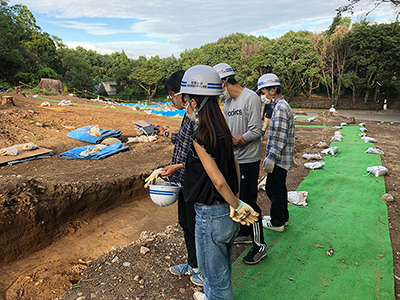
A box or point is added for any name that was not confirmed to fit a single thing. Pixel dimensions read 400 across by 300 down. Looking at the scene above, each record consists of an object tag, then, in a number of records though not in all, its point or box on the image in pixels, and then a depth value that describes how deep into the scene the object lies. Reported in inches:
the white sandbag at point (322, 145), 298.7
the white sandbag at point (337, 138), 326.0
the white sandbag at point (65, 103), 530.7
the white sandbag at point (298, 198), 151.1
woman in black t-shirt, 55.3
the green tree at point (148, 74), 1417.3
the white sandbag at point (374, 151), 246.8
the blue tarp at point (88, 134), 320.5
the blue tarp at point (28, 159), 234.9
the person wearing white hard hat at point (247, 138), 96.2
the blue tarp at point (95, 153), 263.0
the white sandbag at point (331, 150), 261.0
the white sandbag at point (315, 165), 214.8
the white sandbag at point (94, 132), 325.7
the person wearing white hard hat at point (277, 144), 104.0
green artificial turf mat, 86.7
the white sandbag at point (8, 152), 242.1
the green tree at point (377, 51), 795.4
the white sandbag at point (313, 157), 242.2
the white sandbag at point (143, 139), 333.7
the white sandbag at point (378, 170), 190.1
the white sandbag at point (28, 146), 259.3
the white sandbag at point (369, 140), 304.6
